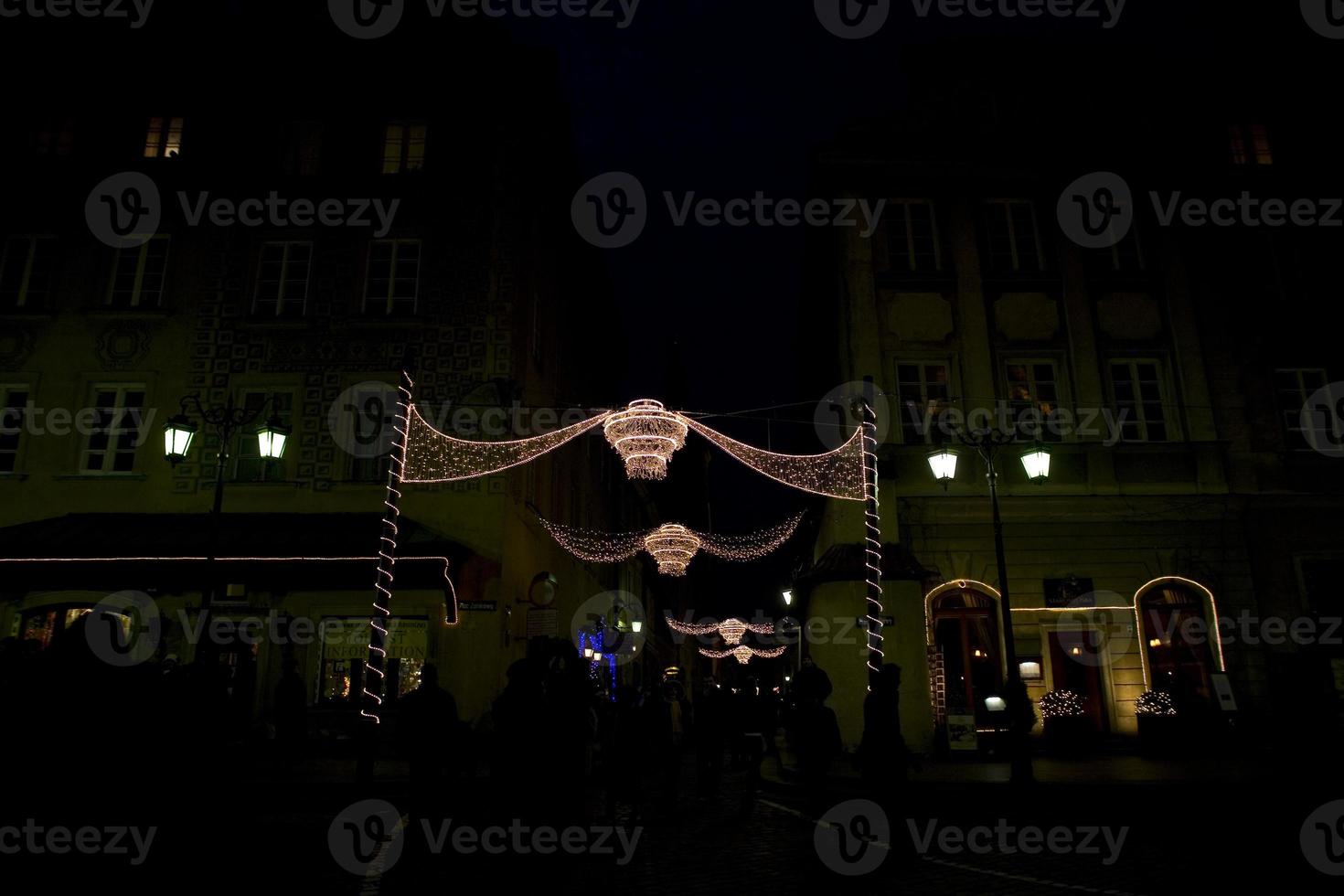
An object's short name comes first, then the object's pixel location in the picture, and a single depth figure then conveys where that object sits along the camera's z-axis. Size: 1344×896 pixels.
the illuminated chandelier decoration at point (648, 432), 15.71
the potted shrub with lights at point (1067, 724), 18.27
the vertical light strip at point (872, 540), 13.99
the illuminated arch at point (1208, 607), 19.42
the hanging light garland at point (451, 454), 18.70
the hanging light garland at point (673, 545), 23.48
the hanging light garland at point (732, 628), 45.06
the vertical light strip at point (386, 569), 12.49
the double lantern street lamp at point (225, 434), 15.55
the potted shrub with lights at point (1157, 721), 17.59
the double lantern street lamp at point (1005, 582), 13.26
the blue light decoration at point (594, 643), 29.98
